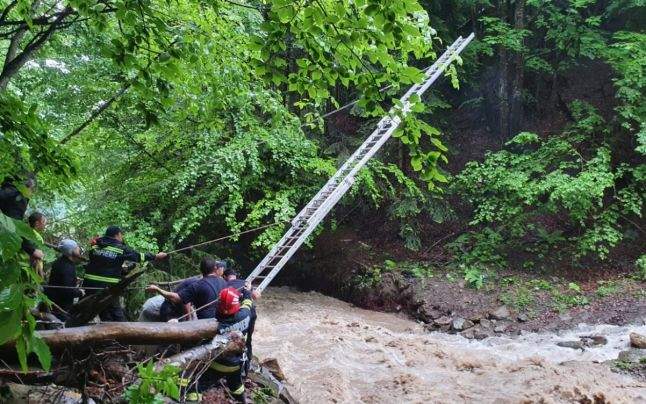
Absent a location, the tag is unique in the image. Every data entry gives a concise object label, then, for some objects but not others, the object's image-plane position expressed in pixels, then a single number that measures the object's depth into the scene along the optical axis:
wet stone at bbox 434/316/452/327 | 10.00
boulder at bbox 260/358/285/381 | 6.04
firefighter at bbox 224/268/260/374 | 4.88
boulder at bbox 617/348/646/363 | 7.48
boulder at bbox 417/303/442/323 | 10.32
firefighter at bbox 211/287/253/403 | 4.10
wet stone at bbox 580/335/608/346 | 8.41
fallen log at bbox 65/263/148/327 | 3.27
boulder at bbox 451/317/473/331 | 9.77
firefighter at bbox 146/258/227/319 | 4.64
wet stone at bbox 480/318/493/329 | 9.73
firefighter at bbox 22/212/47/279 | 4.41
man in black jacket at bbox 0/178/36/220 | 4.62
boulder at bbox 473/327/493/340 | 9.37
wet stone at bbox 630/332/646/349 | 7.91
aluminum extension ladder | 8.29
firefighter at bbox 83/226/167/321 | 4.88
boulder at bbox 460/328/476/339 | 9.41
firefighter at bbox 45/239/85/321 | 4.72
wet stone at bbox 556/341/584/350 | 8.35
